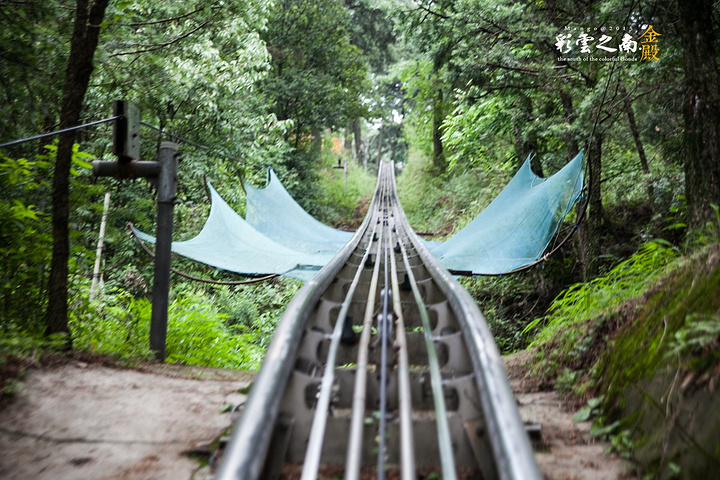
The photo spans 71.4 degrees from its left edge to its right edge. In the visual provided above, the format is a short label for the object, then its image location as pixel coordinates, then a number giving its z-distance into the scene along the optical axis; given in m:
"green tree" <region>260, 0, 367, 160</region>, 17.19
